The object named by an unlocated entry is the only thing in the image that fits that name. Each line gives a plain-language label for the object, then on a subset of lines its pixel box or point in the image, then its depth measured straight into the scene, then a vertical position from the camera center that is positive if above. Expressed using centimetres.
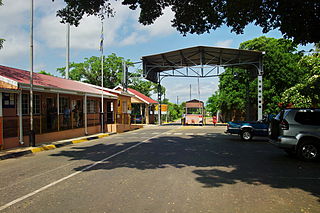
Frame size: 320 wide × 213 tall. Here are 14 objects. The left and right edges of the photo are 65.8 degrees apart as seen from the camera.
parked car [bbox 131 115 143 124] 3698 -115
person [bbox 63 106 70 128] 1671 -26
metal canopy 2531 +585
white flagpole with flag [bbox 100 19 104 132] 1936 -37
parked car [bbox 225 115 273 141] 1411 -104
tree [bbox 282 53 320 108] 1405 +124
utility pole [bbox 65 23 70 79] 3522 +899
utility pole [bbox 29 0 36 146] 1177 -47
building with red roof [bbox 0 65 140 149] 1157 +10
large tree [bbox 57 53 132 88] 4475 +772
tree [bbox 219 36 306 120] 2844 +396
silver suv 836 -80
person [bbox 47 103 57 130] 1541 -35
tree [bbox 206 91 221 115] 3655 +116
